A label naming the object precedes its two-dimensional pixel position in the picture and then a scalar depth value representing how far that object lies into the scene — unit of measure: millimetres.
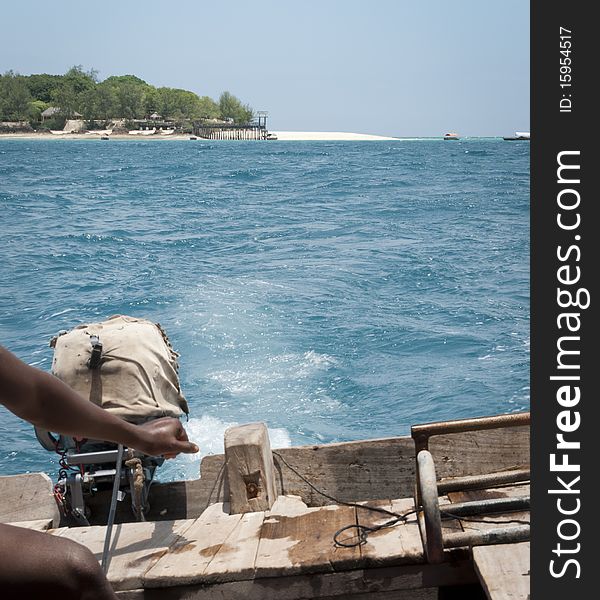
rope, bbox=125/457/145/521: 4723
